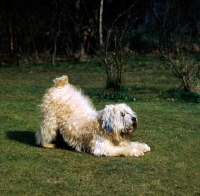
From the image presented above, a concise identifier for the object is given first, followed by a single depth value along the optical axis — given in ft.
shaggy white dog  32.91
